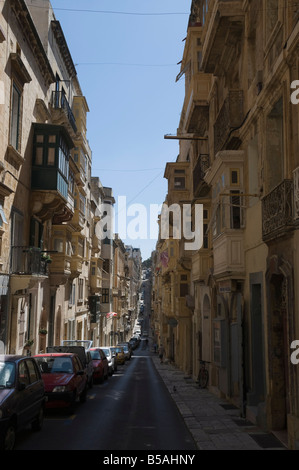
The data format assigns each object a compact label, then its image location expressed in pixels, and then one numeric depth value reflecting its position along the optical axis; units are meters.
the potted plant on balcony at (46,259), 22.41
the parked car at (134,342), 80.56
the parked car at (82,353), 19.76
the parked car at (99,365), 23.35
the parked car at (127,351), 47.87
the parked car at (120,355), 40.59
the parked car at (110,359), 28.57
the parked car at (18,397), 8.66
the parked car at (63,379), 13.46
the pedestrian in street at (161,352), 50.43
